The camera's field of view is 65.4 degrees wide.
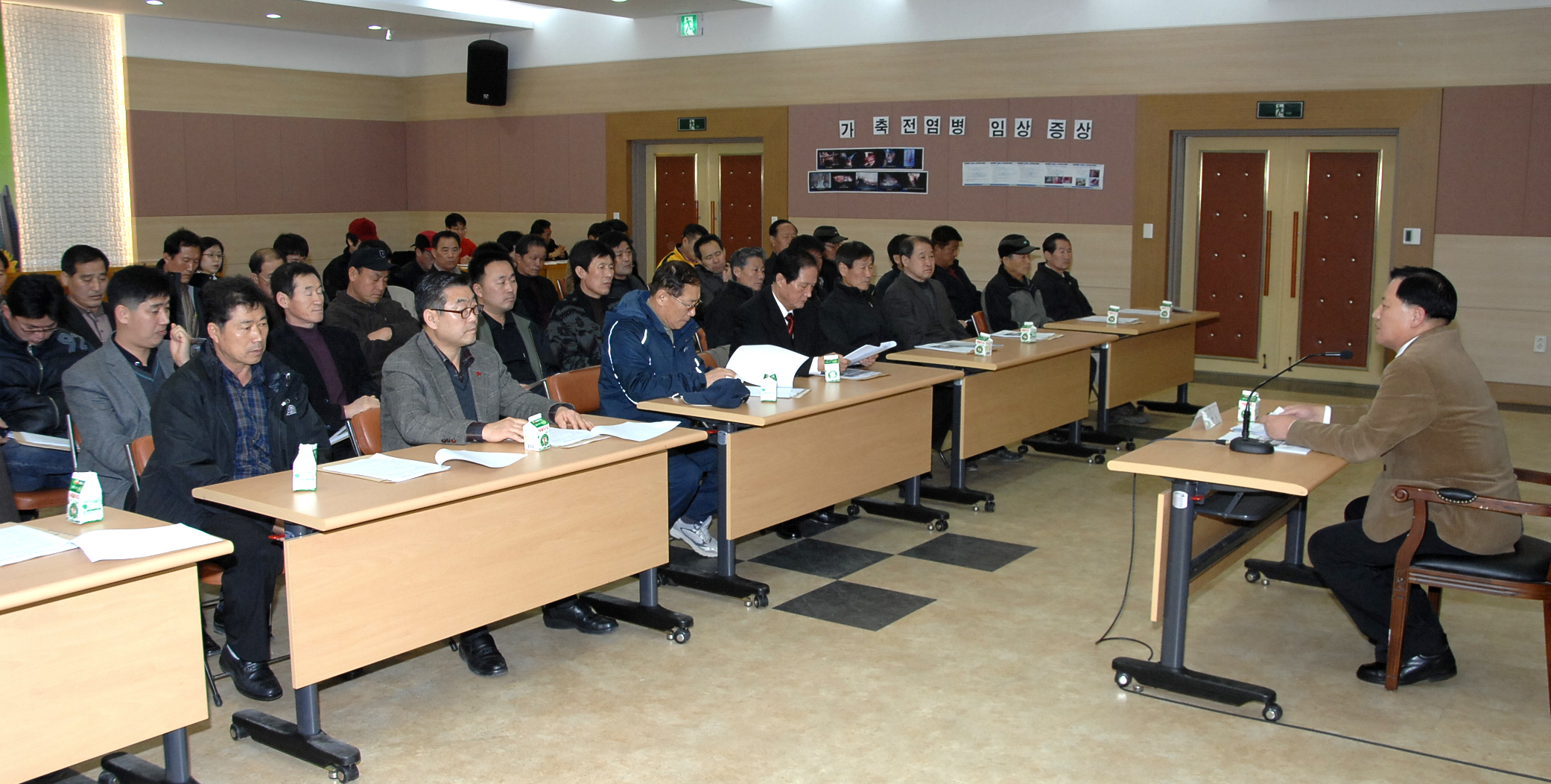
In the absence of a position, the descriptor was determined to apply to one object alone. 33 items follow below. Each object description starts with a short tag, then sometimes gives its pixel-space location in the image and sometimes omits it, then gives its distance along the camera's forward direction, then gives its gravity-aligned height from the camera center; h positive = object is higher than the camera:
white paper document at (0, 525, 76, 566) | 2.79 -0.71
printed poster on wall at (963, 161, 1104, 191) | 10.34 +0.68
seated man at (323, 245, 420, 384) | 6.04 -0.30
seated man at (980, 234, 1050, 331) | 8.12 -0.28
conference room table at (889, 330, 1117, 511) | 6.11 -0.77
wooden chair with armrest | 3.60 -0.94
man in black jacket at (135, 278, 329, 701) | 3.63 -0.62
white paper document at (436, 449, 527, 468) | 3.69 -0.65
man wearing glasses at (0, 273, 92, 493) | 4.98 -0.47
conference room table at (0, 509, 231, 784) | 2.68 -0.97
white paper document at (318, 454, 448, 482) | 3.54 -0.66
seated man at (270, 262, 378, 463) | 4.79 -0.43
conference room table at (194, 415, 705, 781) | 3.26 -0.92
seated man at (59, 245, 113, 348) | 5.77 -0.23
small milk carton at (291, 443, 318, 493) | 3.36 -0.62
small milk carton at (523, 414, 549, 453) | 3.91 -0.60
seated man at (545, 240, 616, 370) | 6.09 -0.32
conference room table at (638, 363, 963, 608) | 4.69 -0.86
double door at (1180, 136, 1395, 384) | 9.51 +0.06
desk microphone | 3.92 -0.62
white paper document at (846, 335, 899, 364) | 5.68 -0.47
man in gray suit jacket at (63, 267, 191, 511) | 4.02 -0.44
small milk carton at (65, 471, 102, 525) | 3.08 -0.65
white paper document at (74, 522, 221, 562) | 2.81 -0.71
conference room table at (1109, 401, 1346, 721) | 3.63 -0.80
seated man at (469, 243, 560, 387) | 5.55 -0.35
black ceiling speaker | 13.35 +1.94
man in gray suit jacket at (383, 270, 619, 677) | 4.05 -0.52
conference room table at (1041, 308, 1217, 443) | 7.47 -0.68
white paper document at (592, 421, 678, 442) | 4.12 -0.63
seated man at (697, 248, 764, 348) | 6.72 -0.27
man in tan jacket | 3.66 -0.59
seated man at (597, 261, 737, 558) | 4.90 -0.43
